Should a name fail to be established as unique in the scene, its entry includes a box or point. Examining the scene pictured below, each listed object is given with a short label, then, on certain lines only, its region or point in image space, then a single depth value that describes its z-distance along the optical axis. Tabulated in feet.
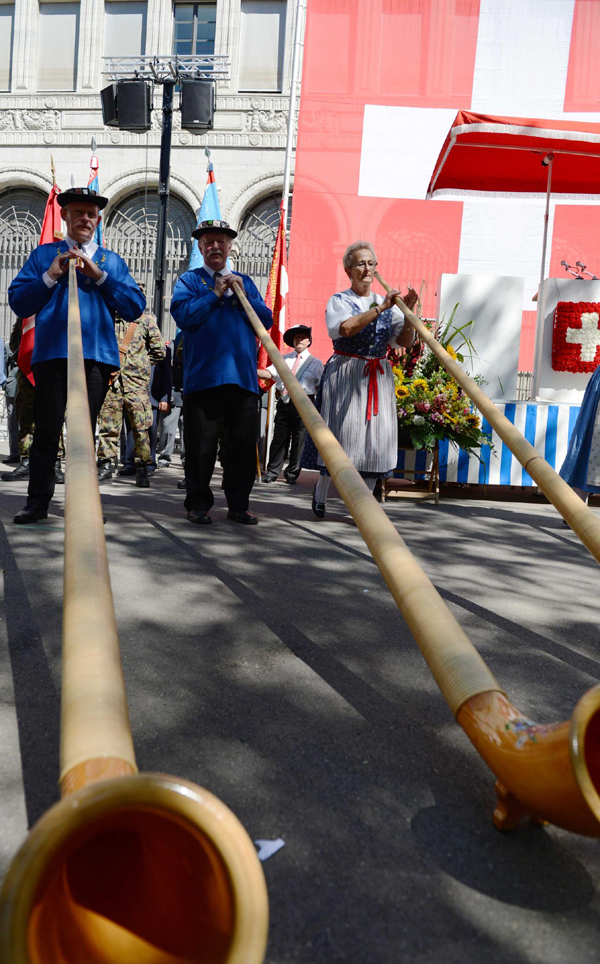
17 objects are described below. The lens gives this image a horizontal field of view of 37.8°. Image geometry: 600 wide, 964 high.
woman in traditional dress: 18.90
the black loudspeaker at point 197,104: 40.27
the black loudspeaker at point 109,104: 40.04
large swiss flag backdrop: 37.29
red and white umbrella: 24.34
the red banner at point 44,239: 23.63
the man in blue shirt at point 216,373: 18.10
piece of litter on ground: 5.65
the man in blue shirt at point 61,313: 16.42
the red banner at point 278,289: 33.71
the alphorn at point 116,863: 3.42
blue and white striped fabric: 26.61
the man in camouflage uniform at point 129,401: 27.02
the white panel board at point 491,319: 29.19
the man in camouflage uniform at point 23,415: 25.41
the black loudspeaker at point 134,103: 39.09
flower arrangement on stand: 24.53
